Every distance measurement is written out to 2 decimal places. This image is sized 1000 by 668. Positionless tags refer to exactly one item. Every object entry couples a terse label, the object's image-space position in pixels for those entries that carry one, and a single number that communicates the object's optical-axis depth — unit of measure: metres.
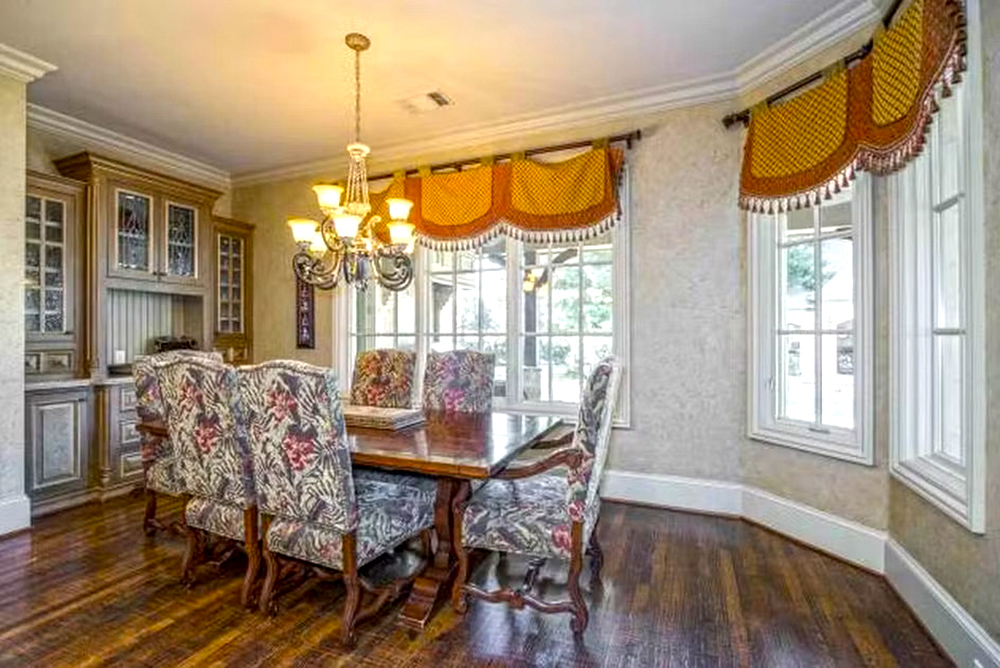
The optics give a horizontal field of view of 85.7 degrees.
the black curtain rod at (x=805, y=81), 2.41
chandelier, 2.57
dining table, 2.04
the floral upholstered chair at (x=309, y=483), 1.92
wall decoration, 4.90
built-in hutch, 3.52
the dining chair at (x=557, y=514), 2.05
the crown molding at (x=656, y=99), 2.74
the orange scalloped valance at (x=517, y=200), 3.64
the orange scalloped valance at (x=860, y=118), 1.93
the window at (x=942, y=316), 1.83
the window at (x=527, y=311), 3.86
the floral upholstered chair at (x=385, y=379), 3.46
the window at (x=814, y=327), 2.73
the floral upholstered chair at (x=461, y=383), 3.29
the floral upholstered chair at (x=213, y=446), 2.18
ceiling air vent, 3.59
